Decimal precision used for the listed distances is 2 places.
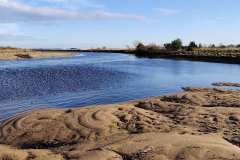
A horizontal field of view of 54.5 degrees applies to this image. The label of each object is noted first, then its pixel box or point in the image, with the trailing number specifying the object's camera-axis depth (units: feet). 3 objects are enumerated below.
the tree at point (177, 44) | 219.29
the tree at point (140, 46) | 242.56
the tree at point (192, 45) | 214.23
